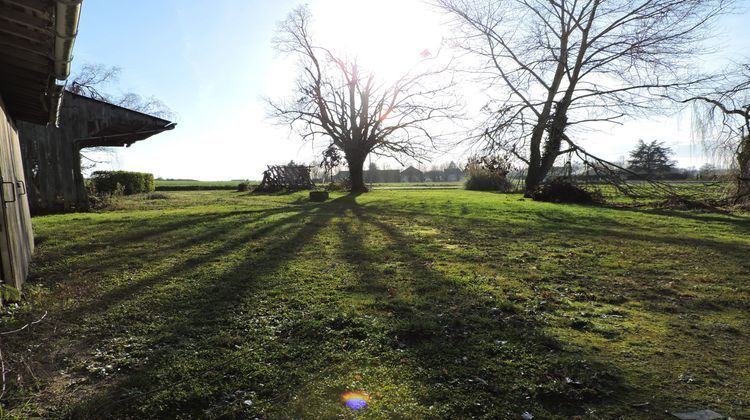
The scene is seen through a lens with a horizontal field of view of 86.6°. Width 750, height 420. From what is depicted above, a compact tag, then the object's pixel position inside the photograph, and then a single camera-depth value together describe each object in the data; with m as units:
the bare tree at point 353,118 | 27.86
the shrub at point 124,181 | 20.53
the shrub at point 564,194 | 17.97
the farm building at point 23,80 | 3.20
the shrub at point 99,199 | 14.79
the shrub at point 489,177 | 16.77
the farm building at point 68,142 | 12.05
